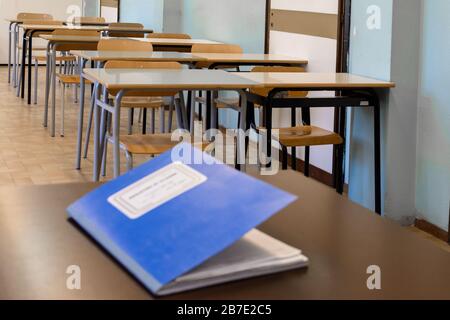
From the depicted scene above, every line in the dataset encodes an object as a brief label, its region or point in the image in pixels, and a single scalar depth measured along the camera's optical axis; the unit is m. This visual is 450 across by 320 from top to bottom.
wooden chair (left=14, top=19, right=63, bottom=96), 8.33
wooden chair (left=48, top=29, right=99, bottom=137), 6.22
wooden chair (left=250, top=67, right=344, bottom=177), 3.80
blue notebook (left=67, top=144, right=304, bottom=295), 0.91
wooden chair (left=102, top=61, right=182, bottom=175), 3.46
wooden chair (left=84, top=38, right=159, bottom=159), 5.27
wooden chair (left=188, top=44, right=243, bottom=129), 5.40
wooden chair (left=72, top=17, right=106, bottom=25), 8.82
